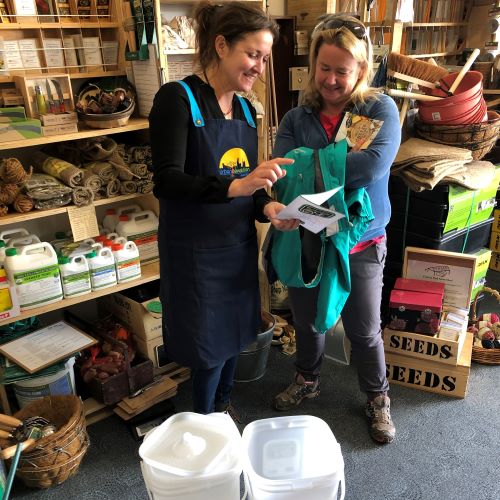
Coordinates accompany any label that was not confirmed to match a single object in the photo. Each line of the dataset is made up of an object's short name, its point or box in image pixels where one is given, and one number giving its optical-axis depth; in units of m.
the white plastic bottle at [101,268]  1.98
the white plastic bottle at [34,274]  1.81
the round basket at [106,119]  1.85
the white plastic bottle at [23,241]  1.94
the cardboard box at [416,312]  2.09
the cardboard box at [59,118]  1.74
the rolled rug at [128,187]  2.02
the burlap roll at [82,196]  1.88
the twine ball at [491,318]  2.48
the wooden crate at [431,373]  2.08
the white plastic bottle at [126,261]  2.04
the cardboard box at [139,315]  2.12
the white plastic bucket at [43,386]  1.86
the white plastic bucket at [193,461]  1.19
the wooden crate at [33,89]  1.81
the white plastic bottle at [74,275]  1.92
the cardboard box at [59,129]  1.75
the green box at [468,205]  2.22
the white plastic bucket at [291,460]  1.22
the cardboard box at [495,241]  3.12
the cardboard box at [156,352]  2.16
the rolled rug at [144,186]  2.04
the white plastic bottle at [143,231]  2.16
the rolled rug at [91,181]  1.91
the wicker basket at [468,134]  2.26
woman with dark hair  1.30
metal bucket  2.17
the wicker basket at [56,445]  1.64
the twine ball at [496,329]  2.40
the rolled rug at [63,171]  1.87
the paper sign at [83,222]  1.90
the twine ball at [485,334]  2.38
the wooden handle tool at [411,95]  2.17
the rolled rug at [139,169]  2.03
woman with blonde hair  1.52
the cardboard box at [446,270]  2.21
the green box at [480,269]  2.47
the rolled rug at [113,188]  1.98
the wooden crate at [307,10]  2.45
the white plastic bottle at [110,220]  2.21
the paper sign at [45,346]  1.81
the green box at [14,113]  1.77
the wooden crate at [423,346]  2.06
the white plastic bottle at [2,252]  1.83
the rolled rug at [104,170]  1.95
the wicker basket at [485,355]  2.29
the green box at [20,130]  1.66
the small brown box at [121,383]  1.97
